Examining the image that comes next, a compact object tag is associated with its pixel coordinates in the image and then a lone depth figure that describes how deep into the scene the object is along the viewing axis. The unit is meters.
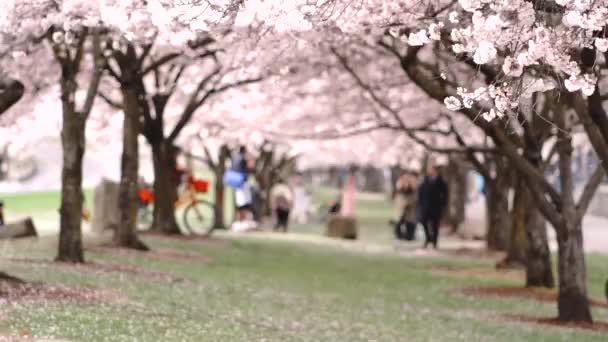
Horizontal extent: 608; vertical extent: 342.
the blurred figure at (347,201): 56.74
